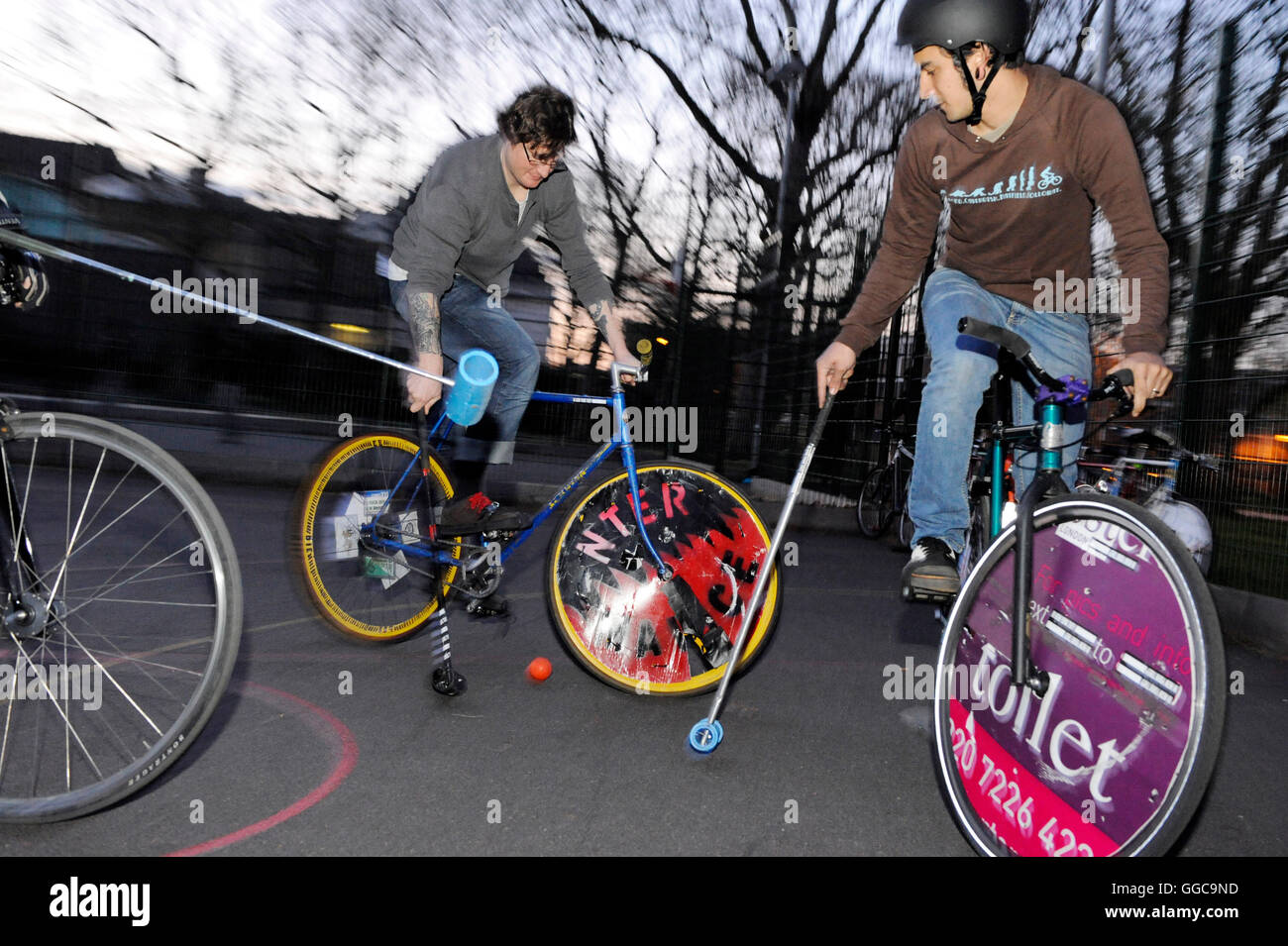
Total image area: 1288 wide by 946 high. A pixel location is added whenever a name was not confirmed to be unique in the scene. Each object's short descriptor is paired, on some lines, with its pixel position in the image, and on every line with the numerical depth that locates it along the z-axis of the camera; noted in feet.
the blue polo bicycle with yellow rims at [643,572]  12.09
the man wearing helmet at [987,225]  8.36
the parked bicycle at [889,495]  30.66
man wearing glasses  11.98
